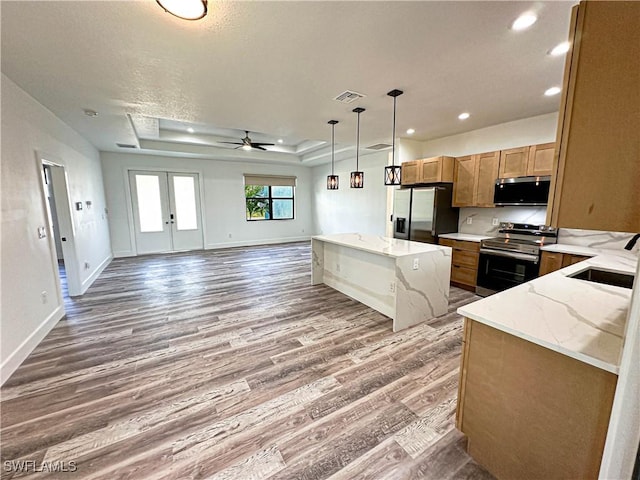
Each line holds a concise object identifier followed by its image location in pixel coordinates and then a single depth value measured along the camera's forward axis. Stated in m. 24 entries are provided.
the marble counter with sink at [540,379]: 1.11
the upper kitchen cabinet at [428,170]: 4.61
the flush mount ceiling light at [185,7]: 1.51
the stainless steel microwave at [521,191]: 3.62
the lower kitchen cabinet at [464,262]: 4.17
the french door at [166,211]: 7.02
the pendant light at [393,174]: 3.22
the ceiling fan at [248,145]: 5.35
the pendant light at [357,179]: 3.76
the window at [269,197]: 8.40
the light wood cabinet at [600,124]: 0.88
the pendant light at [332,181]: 4.29
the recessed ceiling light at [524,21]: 1.82
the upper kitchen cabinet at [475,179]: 4.18
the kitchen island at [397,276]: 3.06
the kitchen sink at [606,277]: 2.44
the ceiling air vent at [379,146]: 5.69
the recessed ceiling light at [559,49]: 2.17
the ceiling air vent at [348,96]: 3.08
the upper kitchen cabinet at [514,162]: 3.79
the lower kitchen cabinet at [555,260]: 3.20
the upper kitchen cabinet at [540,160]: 3.56
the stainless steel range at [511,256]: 3.54
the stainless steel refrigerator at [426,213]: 4.62
